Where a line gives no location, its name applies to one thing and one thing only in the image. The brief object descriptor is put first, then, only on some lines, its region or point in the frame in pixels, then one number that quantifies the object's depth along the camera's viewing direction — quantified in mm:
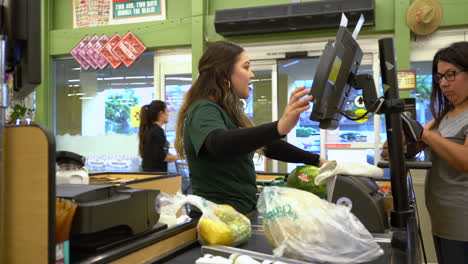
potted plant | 3894
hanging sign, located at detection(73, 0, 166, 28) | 5648
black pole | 1182
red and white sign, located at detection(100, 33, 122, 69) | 5699
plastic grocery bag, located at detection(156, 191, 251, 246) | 986
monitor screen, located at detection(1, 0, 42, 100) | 718
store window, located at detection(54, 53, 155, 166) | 5871
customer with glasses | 1587
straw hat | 4305
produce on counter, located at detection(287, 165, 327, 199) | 1429
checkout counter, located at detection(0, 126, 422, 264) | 702
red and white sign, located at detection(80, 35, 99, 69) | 5866
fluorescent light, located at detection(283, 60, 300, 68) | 5105
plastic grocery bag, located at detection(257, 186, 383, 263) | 874
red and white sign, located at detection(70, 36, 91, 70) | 5910
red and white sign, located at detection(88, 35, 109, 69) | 5820
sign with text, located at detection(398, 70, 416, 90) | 4391
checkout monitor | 1020
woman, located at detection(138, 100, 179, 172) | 3857
